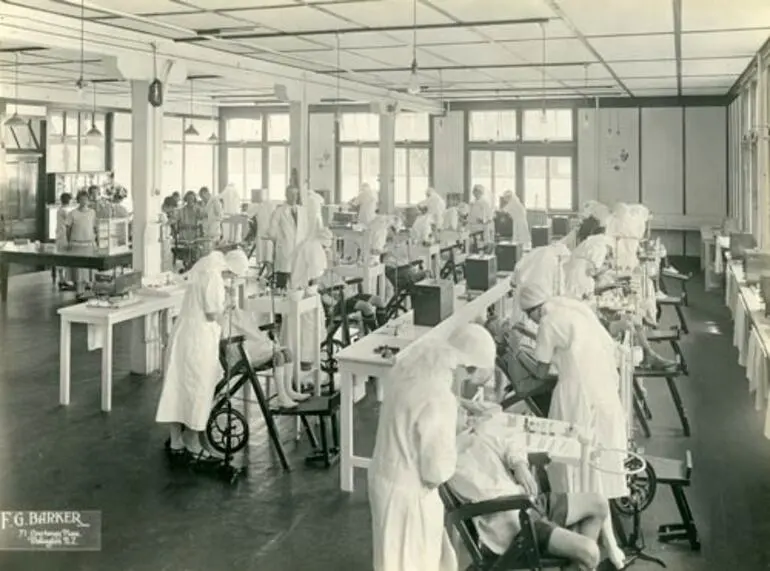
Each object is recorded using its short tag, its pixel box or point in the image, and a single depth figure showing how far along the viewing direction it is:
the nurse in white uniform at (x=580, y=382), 4.07
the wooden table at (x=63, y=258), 9.05
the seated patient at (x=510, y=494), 3.09
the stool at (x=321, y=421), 5.02
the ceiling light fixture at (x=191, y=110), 13.98
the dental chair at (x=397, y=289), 7.83
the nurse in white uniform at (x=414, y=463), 2.89
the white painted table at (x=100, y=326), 6.28
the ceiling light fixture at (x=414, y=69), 5.62
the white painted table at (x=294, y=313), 6.48
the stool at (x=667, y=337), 6.26
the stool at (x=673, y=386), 5.67
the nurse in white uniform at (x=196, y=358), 5.18
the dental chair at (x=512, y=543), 3.00
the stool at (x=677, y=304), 8.12
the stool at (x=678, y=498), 3.95
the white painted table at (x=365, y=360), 4.70
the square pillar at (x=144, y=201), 7.29
